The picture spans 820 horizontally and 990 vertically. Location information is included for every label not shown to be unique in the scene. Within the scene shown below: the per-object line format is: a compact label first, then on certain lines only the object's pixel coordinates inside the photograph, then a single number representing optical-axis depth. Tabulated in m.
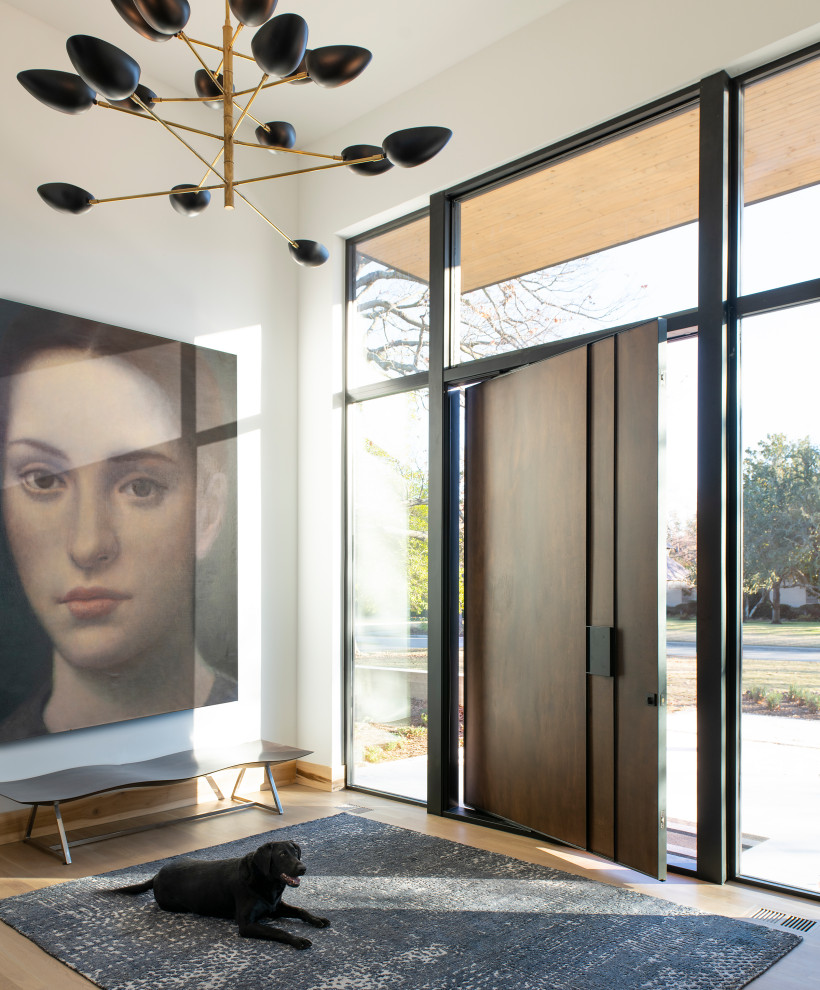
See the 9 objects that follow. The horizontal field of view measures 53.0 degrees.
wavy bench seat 3.49
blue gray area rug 2.48
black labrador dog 2.71
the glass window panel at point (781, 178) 3.15
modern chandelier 2.02
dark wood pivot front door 3.25
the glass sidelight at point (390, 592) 4.58
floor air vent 2.82
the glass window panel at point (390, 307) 4.67
